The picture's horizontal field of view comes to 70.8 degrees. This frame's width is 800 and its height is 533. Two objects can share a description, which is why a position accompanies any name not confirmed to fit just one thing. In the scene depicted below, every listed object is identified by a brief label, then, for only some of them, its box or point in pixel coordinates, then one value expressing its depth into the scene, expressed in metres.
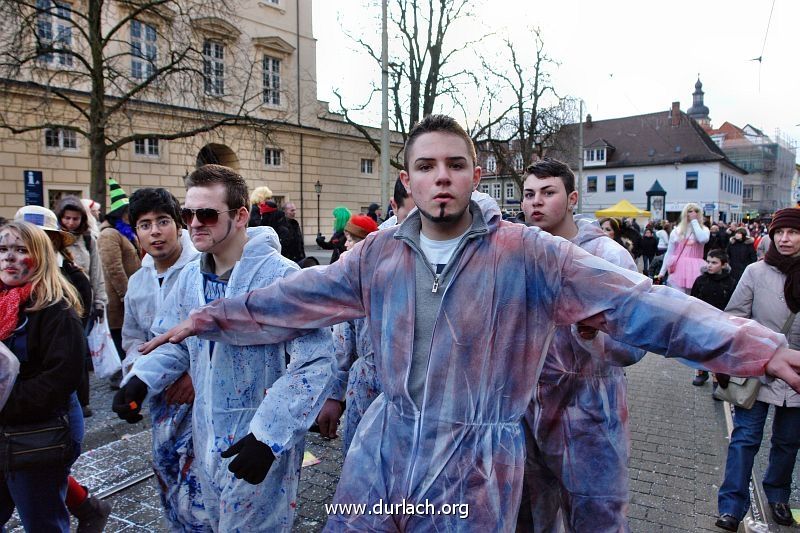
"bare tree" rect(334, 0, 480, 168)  22.12
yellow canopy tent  30.56
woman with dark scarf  3.40
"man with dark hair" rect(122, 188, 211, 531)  2.40
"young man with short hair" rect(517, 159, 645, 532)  2.66
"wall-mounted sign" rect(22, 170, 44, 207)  12.36
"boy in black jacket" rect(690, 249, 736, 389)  6.41
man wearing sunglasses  2.07
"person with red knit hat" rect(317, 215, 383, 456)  3.29
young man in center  1.68
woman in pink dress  7.94
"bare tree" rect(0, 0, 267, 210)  13.16
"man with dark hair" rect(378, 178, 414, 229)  3.85
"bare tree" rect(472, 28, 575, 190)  27.54
